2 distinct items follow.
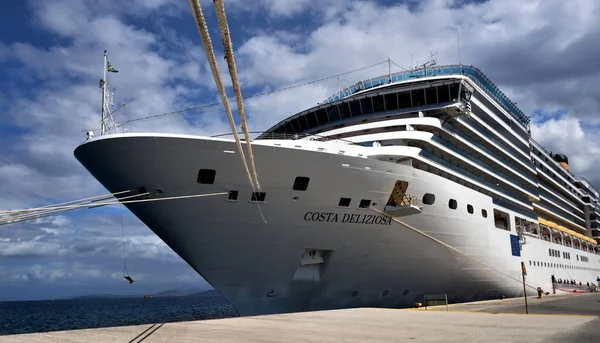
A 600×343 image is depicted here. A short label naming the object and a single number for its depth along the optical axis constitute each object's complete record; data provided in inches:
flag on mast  619.5
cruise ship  570.6
